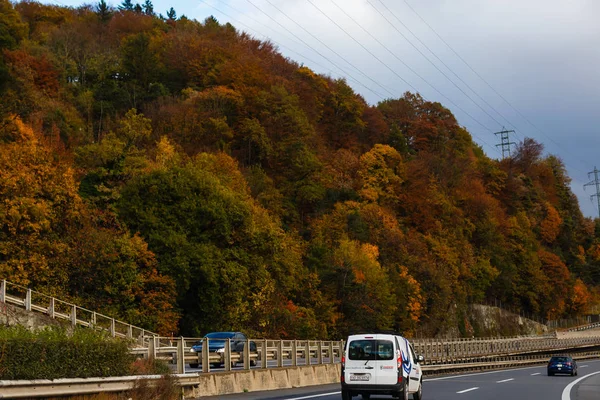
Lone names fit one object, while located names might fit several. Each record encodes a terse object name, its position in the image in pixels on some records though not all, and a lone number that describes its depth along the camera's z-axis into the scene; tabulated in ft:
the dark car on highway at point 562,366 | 145.18
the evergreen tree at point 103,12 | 402.31
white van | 62.75
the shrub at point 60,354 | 44.42
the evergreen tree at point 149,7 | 551.88
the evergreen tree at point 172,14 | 558.77
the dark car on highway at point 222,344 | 81.01
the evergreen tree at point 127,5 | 538.75
